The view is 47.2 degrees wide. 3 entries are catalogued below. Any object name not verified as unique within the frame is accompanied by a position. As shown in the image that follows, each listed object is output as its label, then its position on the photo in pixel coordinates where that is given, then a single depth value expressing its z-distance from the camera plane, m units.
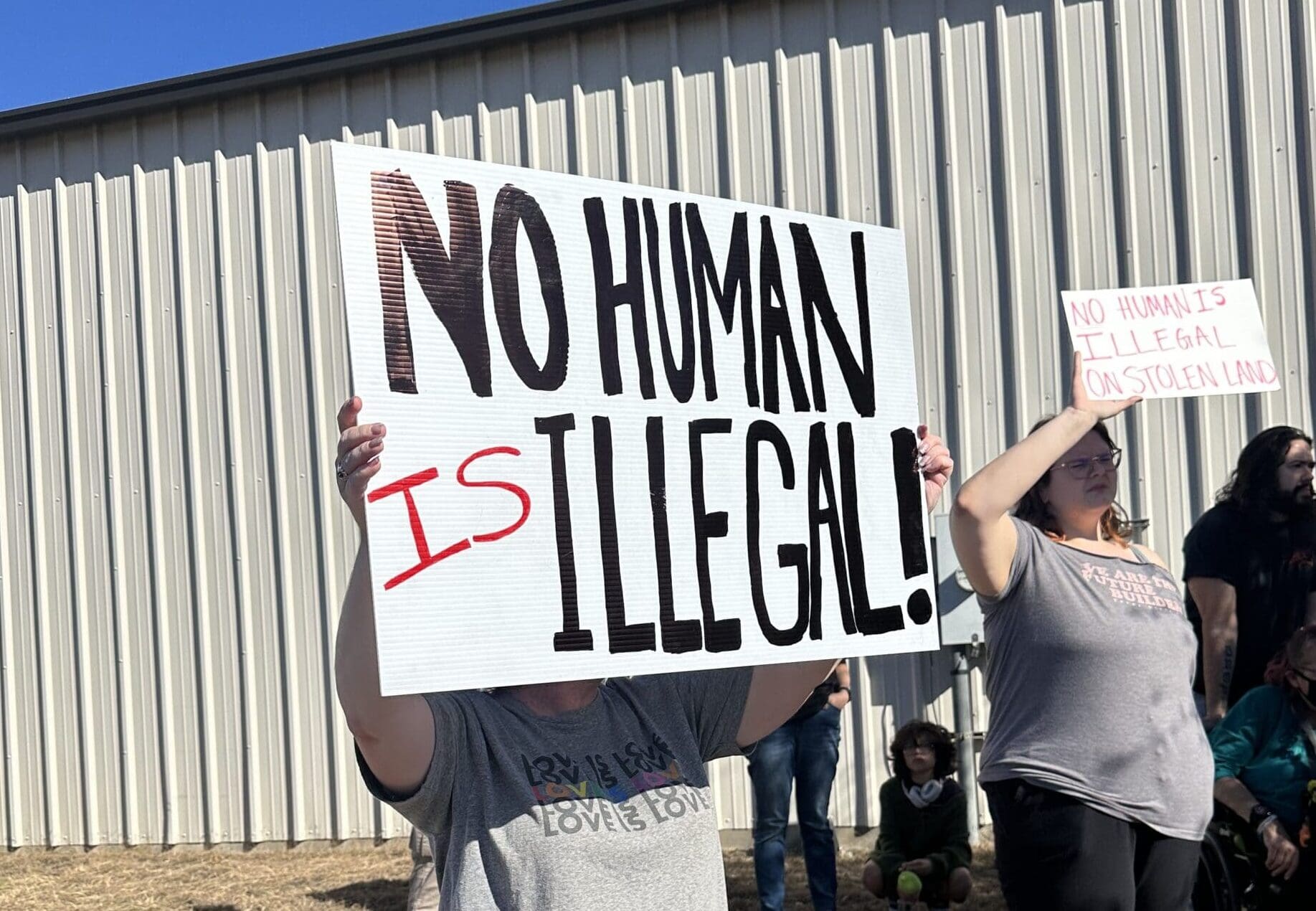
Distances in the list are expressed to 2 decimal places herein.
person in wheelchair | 4.29
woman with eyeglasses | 3.15
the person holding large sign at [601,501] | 2.10
